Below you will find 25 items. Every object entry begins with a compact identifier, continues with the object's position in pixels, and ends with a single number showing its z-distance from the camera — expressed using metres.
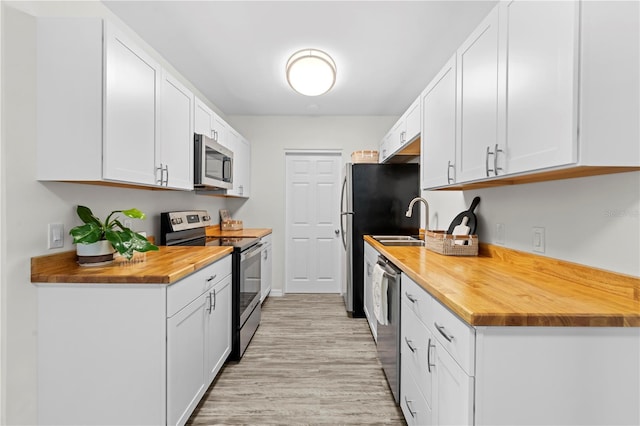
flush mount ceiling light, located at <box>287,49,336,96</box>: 2.72
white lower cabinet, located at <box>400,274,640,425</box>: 0.97
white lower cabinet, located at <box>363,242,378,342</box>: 2.92
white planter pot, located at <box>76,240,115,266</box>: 1.68
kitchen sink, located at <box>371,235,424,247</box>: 3.00
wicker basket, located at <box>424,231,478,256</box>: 2.19
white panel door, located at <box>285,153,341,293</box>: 4.76
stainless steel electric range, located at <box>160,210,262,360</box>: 2.59
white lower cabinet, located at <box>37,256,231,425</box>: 1.51
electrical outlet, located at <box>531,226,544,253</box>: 1.65
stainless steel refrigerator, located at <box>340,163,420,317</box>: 3.67
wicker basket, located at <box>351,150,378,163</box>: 4.02
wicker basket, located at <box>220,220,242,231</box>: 4.17
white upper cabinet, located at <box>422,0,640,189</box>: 1.02
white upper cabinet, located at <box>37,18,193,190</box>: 1.55
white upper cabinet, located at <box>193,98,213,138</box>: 2.76
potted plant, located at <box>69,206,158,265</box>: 1.64
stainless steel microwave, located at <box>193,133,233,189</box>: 2.68
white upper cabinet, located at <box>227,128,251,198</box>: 3.87
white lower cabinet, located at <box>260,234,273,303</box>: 3.87
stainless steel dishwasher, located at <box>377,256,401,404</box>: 1.91
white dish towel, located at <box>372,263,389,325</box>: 2.10
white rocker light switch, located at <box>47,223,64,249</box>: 1.62
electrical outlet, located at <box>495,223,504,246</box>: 2.04
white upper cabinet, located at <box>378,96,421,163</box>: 2.77
